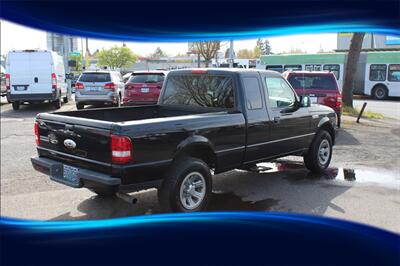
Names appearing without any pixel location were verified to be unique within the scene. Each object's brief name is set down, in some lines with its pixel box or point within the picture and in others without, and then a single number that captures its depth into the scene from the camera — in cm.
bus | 2398
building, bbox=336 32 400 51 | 2016
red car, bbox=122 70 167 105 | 1369
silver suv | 1093
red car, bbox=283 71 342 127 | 1130
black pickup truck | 427
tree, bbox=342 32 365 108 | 1593
